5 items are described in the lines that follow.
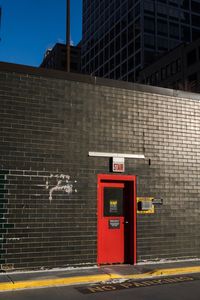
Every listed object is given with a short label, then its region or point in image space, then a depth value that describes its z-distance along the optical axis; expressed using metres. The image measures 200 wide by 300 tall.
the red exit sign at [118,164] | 11.39
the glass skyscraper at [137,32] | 99.00
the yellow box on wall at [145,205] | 11.60
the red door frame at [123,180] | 11.21
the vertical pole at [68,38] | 14.36
